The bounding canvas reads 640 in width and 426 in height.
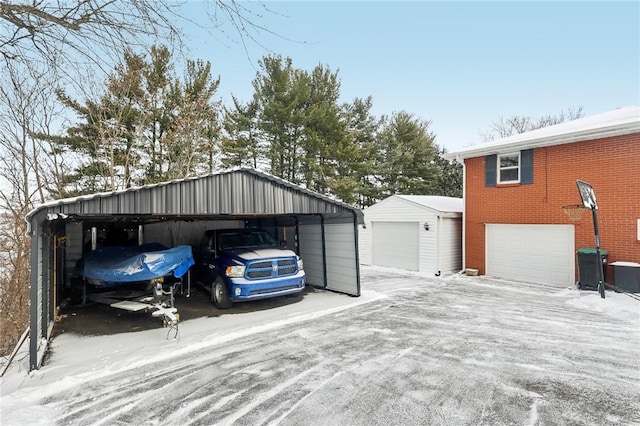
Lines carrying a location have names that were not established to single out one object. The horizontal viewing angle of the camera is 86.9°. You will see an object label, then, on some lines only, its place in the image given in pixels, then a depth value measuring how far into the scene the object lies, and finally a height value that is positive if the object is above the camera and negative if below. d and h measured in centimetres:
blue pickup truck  759 -137
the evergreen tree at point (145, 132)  1428 +375
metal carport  518 -26
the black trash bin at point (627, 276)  892 -193
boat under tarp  634 -107
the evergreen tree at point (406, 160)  2669 +383
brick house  964 +31
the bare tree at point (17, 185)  910 +98
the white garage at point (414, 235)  1328 -115
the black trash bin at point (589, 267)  951 -180
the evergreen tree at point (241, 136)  2005 +462
